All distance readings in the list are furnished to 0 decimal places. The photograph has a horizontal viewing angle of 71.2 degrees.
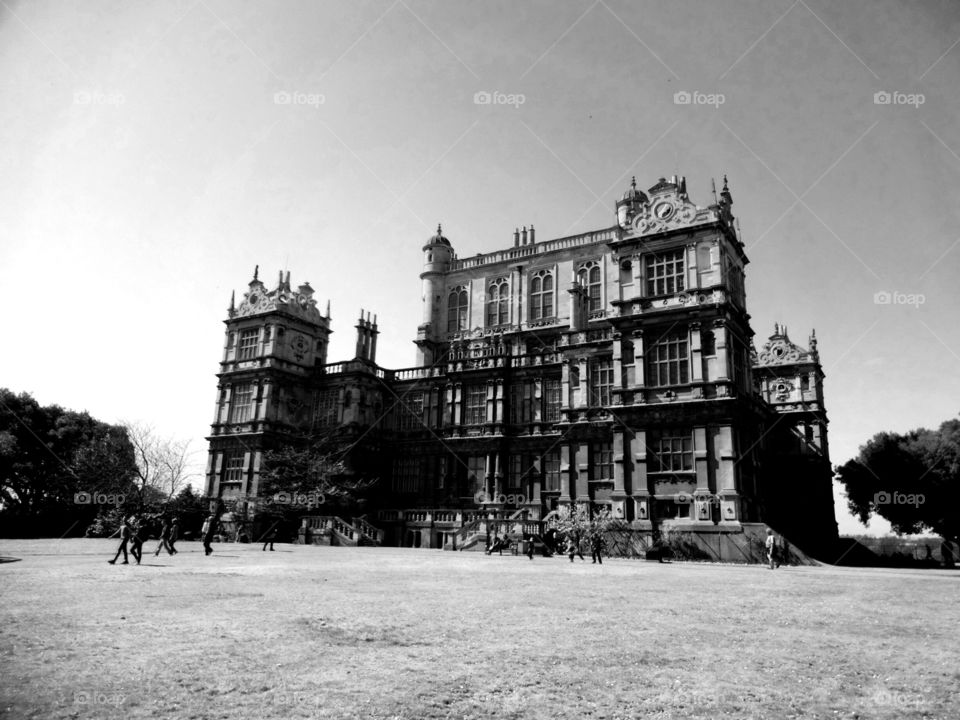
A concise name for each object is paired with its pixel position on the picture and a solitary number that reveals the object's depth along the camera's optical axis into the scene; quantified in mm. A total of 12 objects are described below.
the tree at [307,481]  47938
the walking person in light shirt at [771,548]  29131
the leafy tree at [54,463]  52406
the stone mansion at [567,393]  38125
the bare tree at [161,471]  48844
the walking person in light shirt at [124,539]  23141
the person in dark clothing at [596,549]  32062
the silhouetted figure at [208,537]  29106
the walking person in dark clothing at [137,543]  23484
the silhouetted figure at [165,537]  28820
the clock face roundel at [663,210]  41406
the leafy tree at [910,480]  54094
